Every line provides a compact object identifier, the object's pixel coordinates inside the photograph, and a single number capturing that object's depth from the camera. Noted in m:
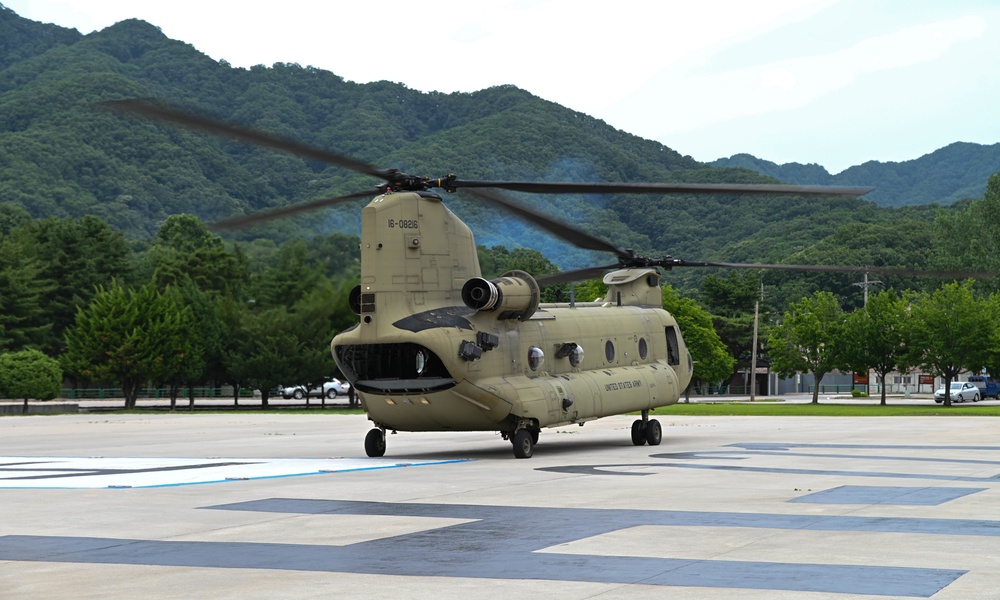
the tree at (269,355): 67.88
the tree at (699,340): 83.06
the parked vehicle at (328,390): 96.06
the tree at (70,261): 90.31
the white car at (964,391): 83.25
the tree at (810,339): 77.75
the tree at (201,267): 88.94
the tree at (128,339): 69.88
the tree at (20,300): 83.50
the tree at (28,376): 66.19
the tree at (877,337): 73.50
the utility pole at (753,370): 89.74
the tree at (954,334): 69.56
